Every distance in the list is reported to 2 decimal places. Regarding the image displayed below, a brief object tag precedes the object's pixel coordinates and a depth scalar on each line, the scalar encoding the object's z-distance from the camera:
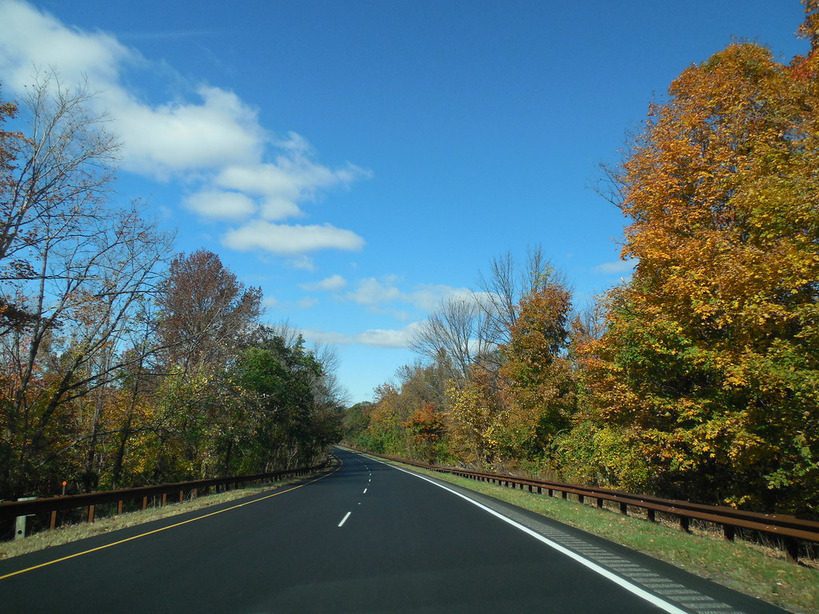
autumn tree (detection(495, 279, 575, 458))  37.81
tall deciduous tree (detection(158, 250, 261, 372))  34.44
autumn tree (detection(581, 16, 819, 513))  13.13
